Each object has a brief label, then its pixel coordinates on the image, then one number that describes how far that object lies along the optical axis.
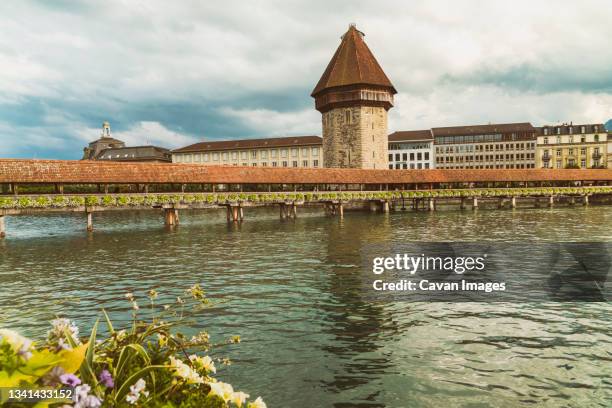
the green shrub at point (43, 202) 27.58
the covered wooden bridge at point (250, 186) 28.95
